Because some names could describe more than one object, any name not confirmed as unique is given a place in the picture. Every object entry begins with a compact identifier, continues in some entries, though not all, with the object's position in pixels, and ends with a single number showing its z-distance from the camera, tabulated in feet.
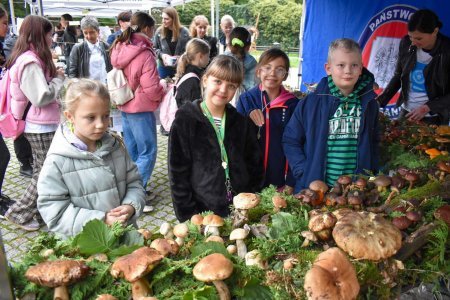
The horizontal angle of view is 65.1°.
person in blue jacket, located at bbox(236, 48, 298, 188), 10.85
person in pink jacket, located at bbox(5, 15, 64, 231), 13.44
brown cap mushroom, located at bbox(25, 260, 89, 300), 4.30
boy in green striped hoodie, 9.61
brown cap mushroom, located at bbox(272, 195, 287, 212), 6.76
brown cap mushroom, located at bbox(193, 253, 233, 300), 4.40
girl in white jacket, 7.43
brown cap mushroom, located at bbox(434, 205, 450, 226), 6.08
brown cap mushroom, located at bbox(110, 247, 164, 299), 4.42
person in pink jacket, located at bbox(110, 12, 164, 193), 15.79
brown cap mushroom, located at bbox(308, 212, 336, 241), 5.36
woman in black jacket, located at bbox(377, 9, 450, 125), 13.82
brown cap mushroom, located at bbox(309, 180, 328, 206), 7.36
